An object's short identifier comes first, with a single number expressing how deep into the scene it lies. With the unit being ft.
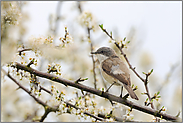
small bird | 16.15
